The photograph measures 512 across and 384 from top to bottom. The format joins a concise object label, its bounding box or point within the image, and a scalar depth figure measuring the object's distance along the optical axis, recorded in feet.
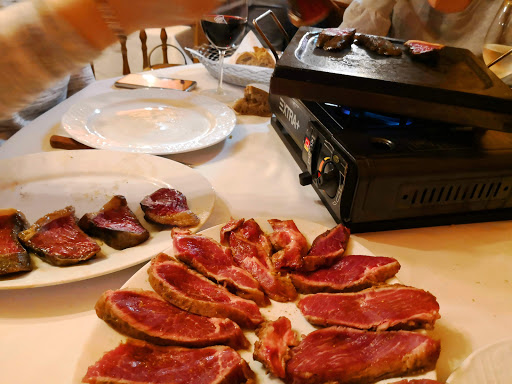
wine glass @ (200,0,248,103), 2.94
